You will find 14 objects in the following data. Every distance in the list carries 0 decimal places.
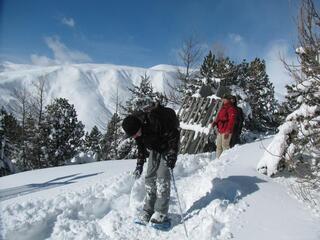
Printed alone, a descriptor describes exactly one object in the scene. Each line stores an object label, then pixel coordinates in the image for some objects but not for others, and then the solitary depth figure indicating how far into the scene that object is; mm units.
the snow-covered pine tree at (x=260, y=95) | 19328
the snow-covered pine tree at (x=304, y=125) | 4266
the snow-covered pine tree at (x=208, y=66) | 18641
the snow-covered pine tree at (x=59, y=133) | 22594
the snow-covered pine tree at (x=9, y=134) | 18875
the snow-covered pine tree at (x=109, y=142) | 25834
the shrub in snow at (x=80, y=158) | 22469
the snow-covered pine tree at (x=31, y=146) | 22969
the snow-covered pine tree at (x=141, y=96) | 19234
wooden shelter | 10906
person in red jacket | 8430
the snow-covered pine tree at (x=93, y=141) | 33194
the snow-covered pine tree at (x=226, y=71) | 17875
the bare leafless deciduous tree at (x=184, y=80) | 19250
